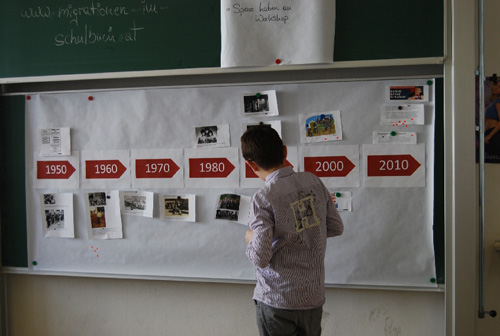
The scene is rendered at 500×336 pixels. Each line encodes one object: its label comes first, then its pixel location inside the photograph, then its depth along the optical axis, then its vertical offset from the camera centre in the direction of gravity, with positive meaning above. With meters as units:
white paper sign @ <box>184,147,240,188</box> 2.12 -0.03
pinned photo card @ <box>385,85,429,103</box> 1.96 +0.32
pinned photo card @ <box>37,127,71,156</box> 2.28 +0.13
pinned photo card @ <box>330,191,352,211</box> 2.02 -0.20
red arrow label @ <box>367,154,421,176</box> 1.97 -0.02
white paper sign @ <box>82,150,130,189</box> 2.22 -0.03
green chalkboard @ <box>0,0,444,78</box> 1.94 +0.67
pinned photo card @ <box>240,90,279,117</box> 2.06 +0.30
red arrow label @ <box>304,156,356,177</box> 2.02 -0.02
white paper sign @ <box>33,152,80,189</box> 2.28 -0.04
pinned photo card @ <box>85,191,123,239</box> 2.23 -0.28
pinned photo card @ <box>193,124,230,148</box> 2.13 +0.14
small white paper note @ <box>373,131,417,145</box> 1.97 +0.11
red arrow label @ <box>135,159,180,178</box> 2.18 -0.03
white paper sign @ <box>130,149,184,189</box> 2.17 -0.02
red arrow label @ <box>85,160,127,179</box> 2.23 -0.03
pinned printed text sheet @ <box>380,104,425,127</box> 1.96 +0.22
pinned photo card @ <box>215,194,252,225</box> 2.11 -0.24
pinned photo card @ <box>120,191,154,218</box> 2.19 -0.21
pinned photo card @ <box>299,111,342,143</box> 2.03 +0.17
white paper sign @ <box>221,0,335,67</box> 1.97 +0.64
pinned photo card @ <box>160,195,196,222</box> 2.16 -0.24
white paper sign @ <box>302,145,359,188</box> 2.02 -0.01
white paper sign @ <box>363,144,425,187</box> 1.97 -0.03
